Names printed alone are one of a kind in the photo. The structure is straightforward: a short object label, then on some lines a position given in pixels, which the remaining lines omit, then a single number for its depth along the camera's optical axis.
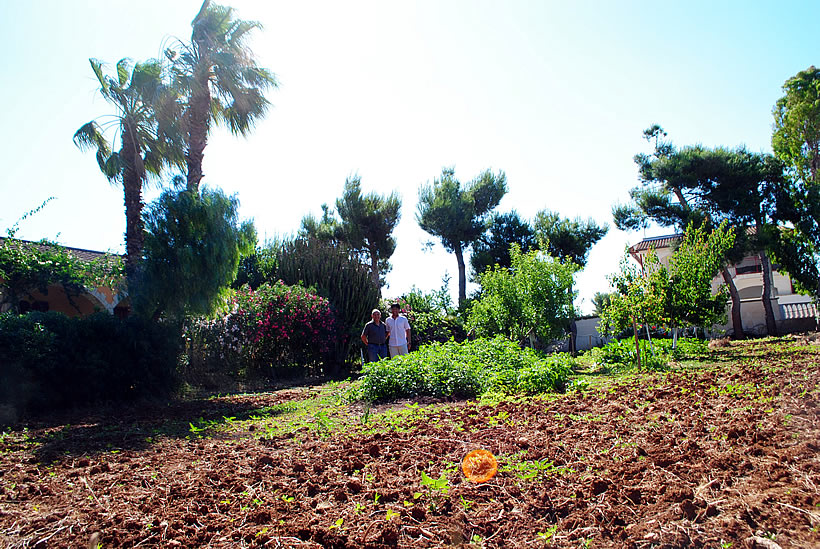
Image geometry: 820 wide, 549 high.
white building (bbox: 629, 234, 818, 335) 20.47
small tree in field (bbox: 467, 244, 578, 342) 12.68
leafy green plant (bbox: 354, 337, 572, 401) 7.15
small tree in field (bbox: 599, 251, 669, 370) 10.62
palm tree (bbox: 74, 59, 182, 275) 10.16
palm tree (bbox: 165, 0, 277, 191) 12.24
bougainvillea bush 11.92
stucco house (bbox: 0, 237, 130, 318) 14.75
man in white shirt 10.35
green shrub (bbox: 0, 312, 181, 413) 7.22
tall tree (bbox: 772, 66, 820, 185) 19.30
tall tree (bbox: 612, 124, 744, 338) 20.52
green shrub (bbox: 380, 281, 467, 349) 16.38
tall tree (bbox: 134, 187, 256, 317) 9.34
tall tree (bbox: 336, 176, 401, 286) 25.58
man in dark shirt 10.39
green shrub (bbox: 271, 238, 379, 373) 14.98
